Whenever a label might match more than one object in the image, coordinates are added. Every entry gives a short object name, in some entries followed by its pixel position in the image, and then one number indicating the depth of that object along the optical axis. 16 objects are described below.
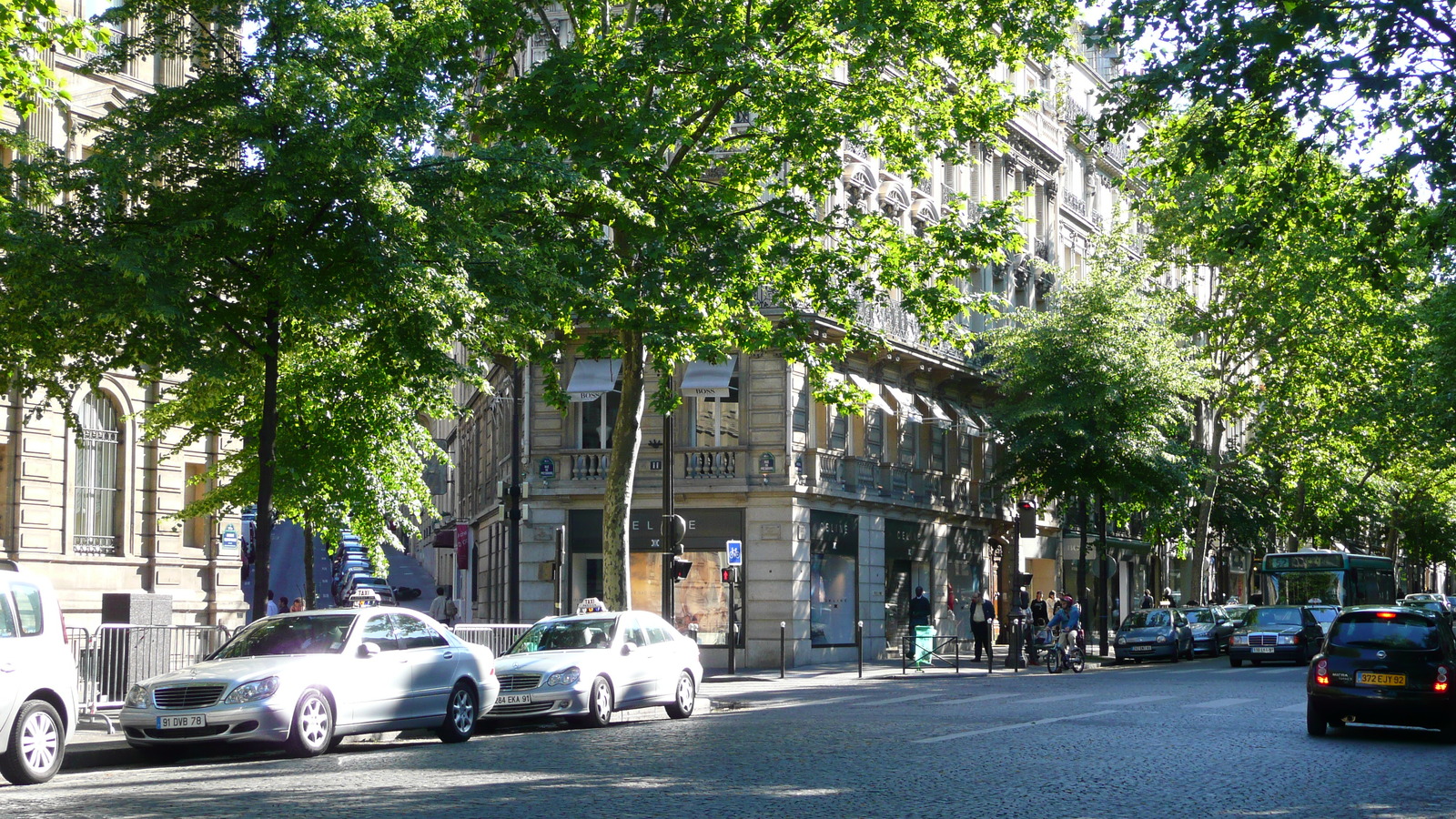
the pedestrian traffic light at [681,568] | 26.56
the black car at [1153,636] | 42.25
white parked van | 13.49
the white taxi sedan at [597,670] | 19.44
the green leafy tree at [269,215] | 16.88
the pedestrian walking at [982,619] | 39.19
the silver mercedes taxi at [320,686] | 15.35
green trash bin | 35.19
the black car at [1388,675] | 17.38
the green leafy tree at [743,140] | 22.75
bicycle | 36.19
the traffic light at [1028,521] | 46.19
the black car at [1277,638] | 39.91
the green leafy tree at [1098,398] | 41.94
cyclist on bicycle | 37.00
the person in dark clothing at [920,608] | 37.41
